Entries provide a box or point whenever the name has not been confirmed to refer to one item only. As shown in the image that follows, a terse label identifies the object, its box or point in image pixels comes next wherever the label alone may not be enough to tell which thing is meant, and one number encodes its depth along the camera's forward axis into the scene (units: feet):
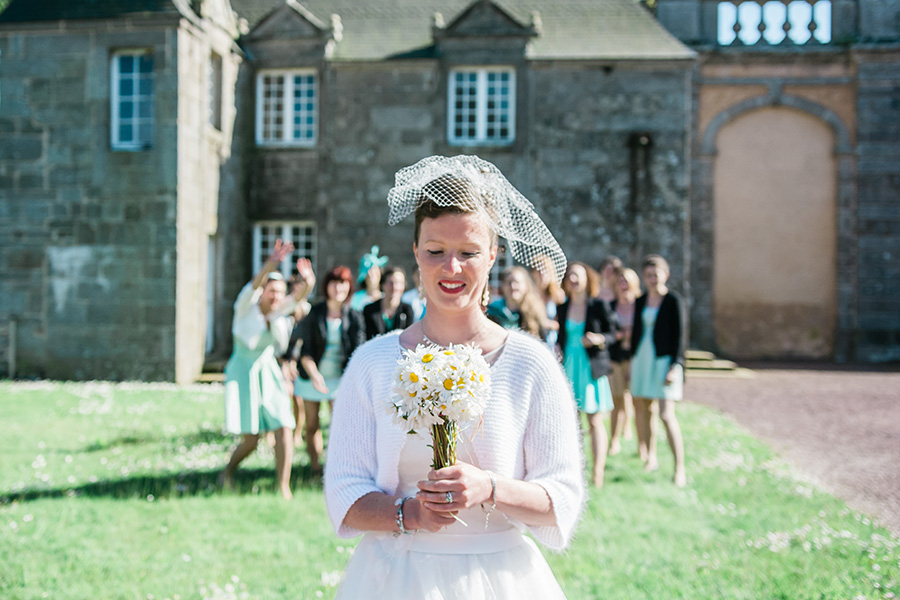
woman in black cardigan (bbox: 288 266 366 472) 24.27
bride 7.37
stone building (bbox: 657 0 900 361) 64.80
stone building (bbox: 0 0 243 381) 46.78
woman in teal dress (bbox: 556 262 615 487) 25.09
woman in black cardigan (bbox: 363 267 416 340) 25.35
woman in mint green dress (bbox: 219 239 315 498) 21.97
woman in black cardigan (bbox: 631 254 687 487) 24.57
